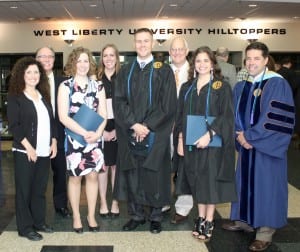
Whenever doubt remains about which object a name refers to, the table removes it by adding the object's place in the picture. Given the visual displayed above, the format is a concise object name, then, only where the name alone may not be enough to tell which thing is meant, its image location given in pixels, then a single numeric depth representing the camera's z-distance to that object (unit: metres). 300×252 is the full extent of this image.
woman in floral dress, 3.47
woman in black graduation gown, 3.33
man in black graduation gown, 3.55
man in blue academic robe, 3.26
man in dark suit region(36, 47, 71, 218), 3.85
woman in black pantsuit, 3.35
